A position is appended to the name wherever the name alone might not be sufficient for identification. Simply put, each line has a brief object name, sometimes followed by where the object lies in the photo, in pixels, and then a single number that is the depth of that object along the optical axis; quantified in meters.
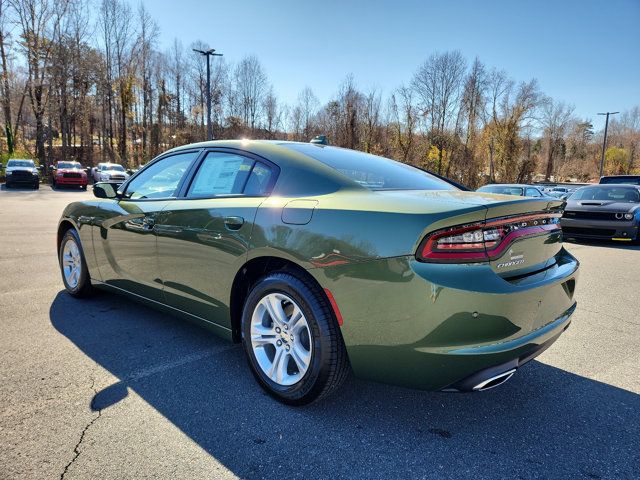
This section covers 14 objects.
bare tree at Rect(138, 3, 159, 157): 40.28
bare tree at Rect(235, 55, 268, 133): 44.03
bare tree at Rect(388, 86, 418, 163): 33.53
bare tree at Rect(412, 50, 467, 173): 37.53
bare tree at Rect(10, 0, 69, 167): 31.61
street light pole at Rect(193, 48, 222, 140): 18.36
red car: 23.47
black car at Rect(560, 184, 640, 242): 9.12
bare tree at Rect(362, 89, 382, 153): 33.94
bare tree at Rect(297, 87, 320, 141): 40.17
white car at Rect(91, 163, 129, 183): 24.68
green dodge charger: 1.89
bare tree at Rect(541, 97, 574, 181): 60.22
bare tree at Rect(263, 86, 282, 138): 44.41
